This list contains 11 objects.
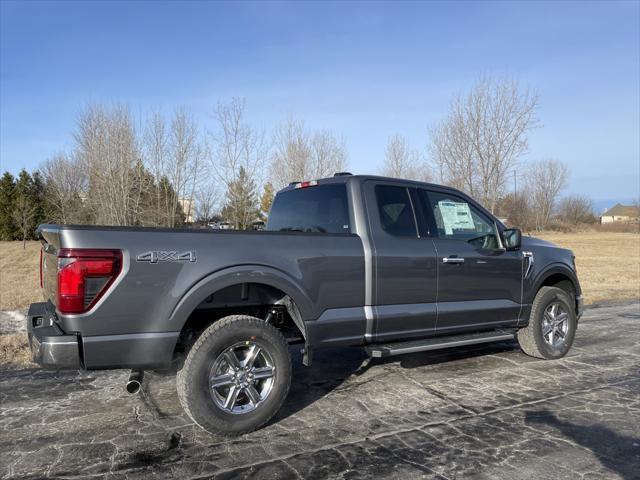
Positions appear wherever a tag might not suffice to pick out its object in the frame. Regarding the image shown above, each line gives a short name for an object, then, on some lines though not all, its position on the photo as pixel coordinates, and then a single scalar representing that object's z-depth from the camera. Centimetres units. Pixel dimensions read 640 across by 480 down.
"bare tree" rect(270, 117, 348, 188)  2159
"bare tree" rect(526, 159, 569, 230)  7250
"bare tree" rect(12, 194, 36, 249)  3450
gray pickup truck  331
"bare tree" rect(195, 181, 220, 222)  2164
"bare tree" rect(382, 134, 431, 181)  2395
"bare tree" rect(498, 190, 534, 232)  6675
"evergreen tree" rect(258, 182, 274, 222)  4203
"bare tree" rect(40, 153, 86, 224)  2523
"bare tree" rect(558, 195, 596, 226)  7975
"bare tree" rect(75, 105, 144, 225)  1752
